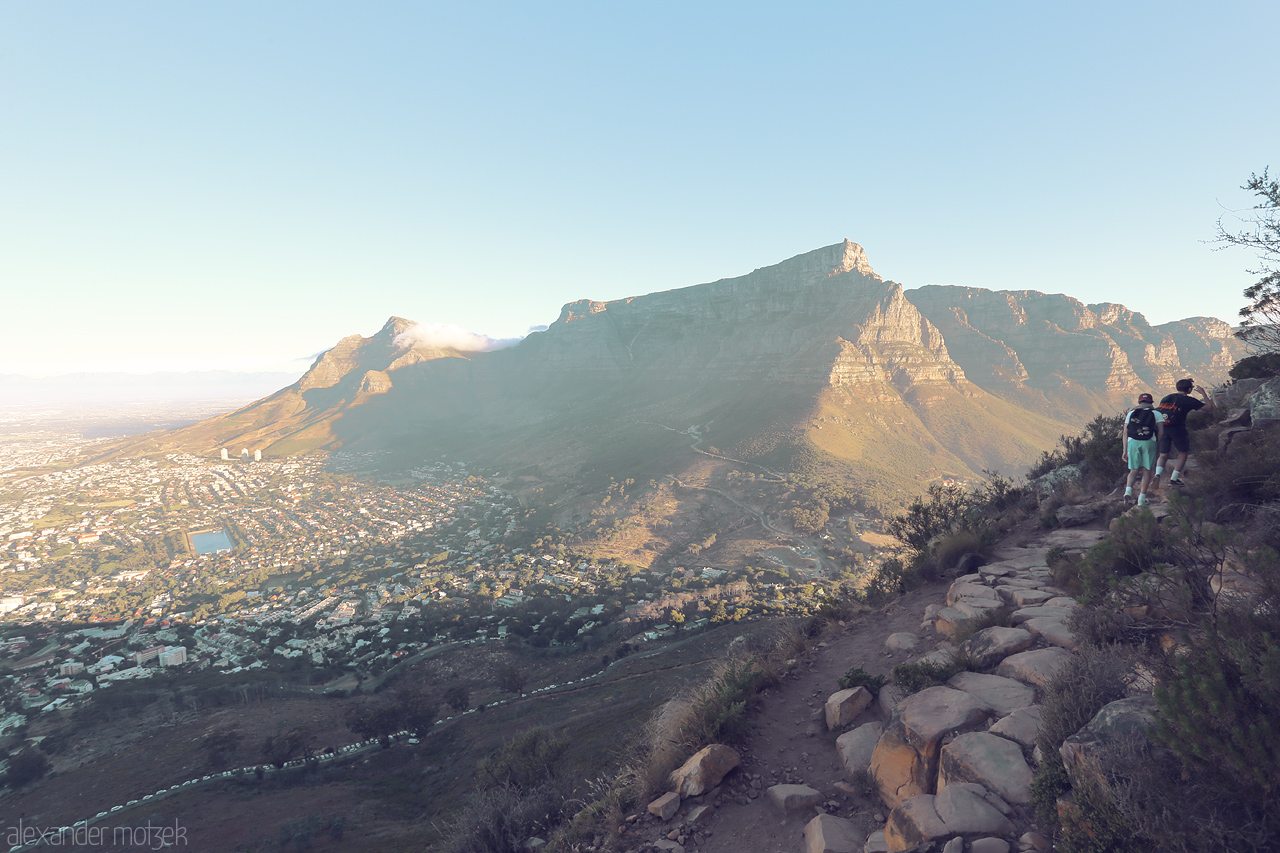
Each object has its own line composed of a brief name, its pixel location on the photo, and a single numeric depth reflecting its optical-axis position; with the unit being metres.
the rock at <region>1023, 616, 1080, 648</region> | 5.44
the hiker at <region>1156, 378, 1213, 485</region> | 9.05
